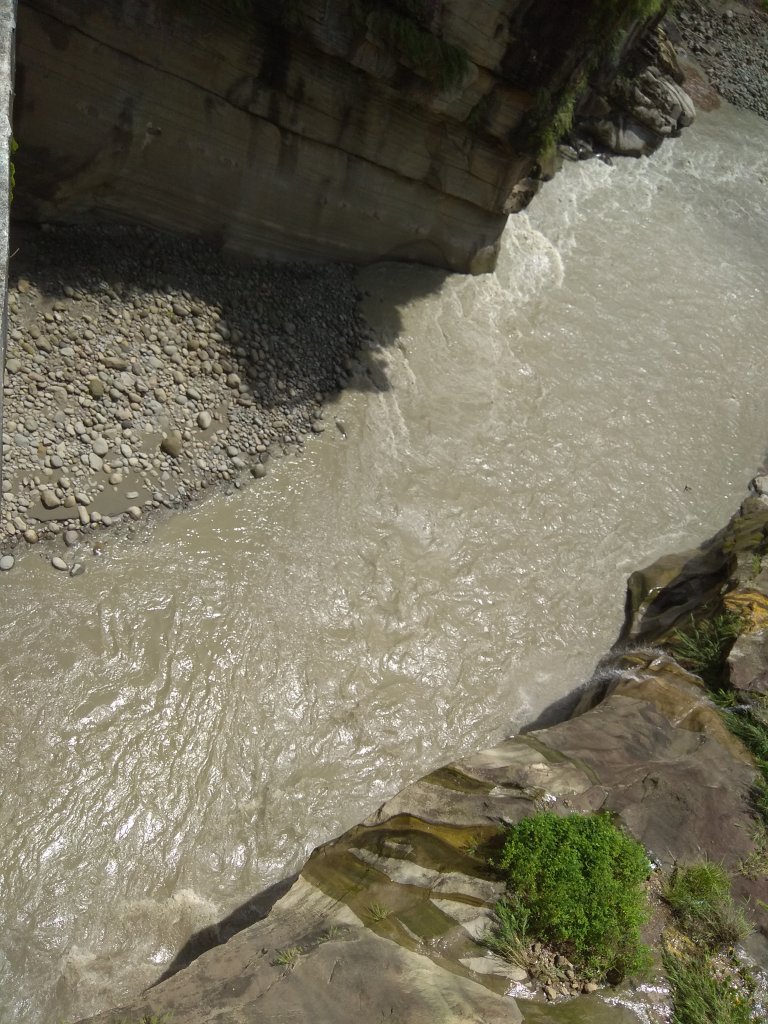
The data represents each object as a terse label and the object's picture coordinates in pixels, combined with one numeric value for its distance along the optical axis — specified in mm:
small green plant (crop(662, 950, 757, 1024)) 5137
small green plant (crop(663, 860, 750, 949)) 5633
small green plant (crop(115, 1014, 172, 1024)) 4566
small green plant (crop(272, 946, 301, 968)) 4875
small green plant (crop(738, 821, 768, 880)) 6129
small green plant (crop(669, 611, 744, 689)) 8062
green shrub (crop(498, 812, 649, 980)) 5180
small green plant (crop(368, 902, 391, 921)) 5242
